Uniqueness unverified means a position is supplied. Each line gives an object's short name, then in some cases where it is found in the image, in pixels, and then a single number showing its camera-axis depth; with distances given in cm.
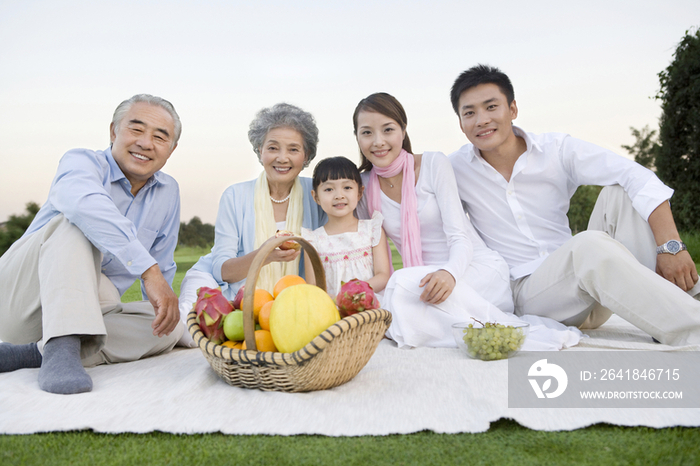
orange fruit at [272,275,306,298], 238
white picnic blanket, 172
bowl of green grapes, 257
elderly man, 222
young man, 271
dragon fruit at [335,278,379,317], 217
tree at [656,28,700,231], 1010
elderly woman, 362
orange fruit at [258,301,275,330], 220
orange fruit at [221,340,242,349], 218
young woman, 313
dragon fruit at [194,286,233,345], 216
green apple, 217
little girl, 352
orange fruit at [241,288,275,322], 228
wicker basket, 191
